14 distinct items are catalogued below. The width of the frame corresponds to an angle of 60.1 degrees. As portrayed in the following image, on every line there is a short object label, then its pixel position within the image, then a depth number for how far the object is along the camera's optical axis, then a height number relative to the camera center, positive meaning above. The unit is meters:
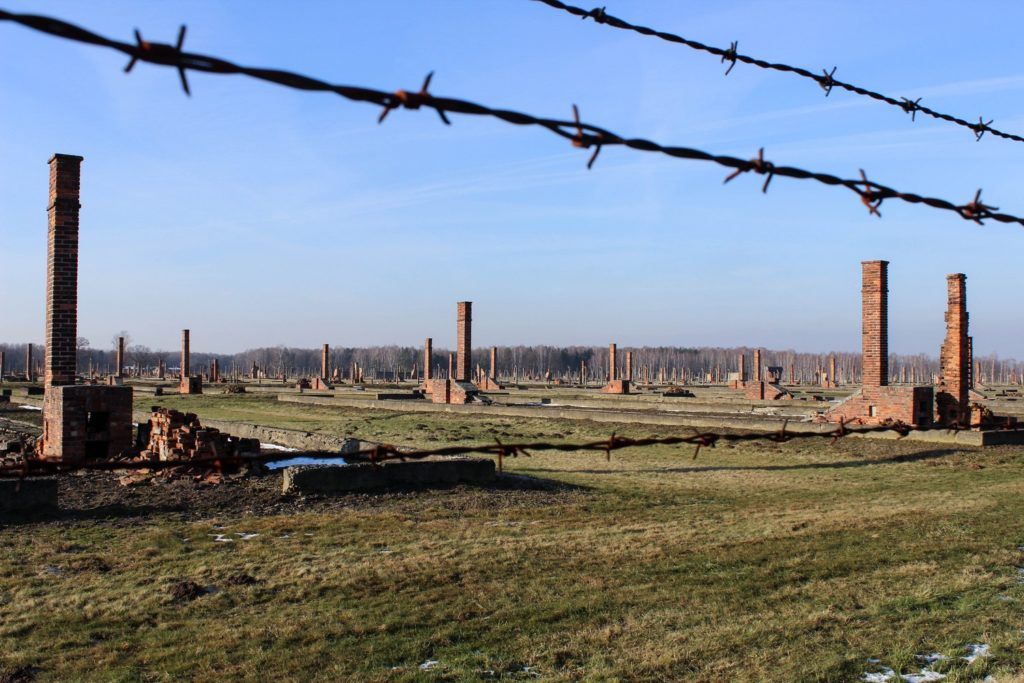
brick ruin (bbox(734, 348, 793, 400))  36.97 -1.34
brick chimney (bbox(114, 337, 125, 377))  50.48 +0.10
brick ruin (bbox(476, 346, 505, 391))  50.75 -1.51
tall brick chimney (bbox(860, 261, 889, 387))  20.86 +1.10
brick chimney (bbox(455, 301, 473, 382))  34.78 +0.74
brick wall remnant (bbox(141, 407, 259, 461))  12.35 -1.25
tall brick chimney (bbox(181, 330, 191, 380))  49.96 -0.12
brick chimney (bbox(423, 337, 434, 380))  47.91 +0.10
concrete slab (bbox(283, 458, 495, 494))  10.94 -1.57
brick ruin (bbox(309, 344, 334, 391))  49.06 -1.39
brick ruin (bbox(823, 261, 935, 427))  19.44 -0.61
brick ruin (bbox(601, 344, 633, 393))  44.16 -1.43
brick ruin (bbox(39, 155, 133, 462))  12.35 -0.44
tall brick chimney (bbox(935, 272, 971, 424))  21.67 +0.37
